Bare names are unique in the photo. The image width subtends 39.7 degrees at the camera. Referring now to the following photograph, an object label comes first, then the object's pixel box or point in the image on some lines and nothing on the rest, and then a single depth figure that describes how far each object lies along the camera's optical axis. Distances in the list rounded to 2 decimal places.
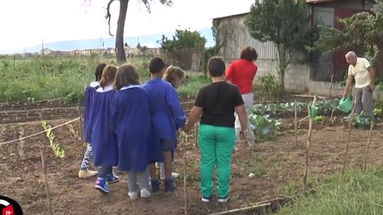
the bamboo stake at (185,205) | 4.73
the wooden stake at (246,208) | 4.74
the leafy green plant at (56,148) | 7.11
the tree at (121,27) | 27.93
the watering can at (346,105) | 9.53
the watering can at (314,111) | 9.78
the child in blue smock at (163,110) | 5.18
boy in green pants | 5.06
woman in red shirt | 7.31
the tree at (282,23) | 16.23
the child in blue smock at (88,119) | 5.75
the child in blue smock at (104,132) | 5.30
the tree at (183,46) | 22.80
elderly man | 8.85
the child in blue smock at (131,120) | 5.04
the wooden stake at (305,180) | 5.21
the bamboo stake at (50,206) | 4.62
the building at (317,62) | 16.05
